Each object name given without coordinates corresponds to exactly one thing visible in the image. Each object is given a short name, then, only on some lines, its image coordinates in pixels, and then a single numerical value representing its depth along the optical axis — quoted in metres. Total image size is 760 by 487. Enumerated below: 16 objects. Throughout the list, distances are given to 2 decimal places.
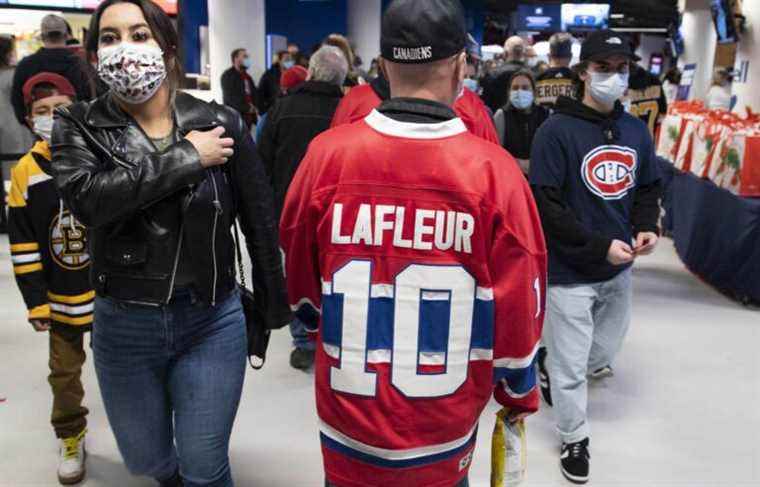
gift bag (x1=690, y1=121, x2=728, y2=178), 5.34
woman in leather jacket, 1.69
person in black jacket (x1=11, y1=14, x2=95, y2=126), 5.11
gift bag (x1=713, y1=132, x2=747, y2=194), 4.91
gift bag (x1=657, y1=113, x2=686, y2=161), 6.41
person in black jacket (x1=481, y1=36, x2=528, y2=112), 5.39
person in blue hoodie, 2.73
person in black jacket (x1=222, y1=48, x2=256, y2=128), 9.92
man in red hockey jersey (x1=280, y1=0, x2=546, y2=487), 1.39
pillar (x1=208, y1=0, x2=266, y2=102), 11.41
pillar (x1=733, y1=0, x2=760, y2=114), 7.75
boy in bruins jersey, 2.44
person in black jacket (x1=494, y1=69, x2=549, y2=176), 4.29
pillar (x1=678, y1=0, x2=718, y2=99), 12.79
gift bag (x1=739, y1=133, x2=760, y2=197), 4.79
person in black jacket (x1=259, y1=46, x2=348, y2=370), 3.68
